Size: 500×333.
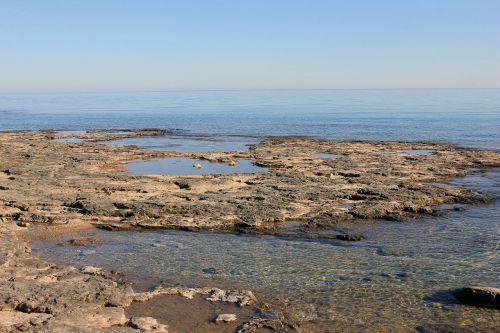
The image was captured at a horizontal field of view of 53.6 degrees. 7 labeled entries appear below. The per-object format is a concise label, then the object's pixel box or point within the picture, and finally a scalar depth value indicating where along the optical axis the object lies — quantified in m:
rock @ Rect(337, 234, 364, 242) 13.67
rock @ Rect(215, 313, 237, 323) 8.49
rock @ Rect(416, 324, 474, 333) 8.37
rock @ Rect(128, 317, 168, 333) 7.97
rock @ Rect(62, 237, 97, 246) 12.94
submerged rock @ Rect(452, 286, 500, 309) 9.21
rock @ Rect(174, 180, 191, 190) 19.08
